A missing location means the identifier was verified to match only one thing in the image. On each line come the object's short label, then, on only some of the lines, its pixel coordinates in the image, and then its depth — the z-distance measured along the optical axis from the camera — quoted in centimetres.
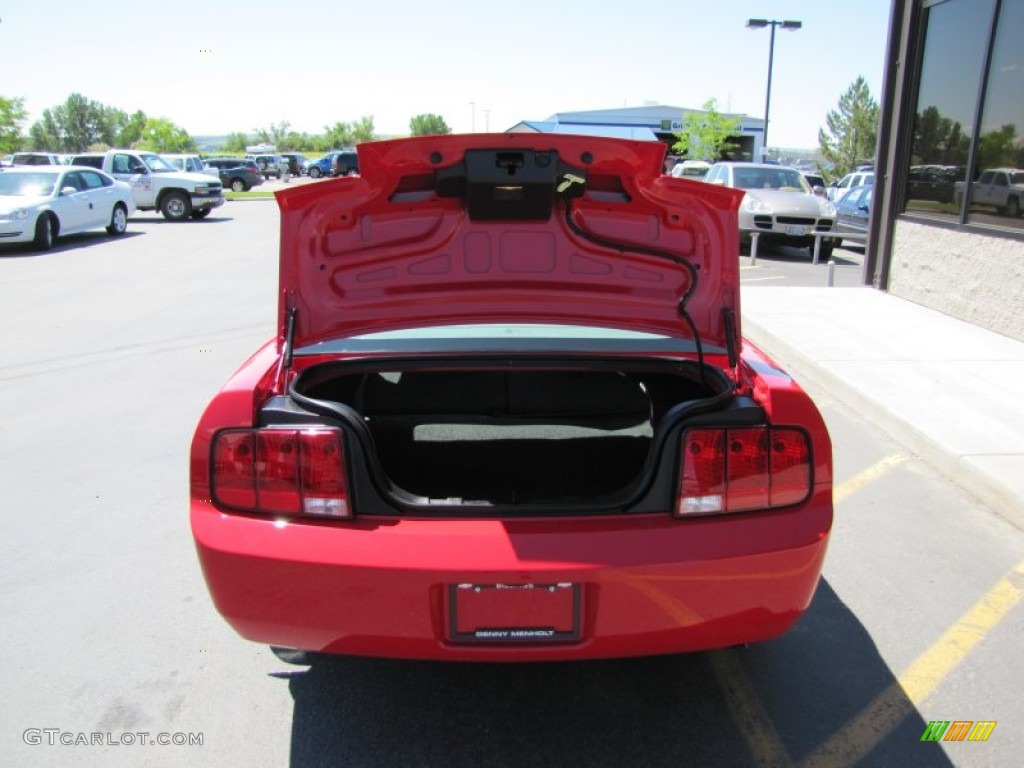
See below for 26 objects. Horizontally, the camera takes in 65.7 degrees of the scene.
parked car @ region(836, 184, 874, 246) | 1690
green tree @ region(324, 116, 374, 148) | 11875
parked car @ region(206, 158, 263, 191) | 4256
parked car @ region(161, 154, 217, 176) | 2915
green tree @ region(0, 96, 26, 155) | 4600
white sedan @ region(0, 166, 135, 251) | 1504
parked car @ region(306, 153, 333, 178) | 5506
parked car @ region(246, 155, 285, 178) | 5891
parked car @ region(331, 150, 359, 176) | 4222
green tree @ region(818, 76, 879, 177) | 5469
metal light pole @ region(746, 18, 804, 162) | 2970
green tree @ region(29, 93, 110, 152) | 9169
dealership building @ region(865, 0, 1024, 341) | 789
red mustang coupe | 210
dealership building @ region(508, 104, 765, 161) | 5669
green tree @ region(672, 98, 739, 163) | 4376
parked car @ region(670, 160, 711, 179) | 2480
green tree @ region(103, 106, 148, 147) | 8381
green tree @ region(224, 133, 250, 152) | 10569
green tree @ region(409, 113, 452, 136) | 11427
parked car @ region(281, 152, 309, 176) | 6225
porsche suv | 1525
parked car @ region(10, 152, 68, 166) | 2803
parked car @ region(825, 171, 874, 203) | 2274
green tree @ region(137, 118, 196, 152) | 6103
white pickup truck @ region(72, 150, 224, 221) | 2261
